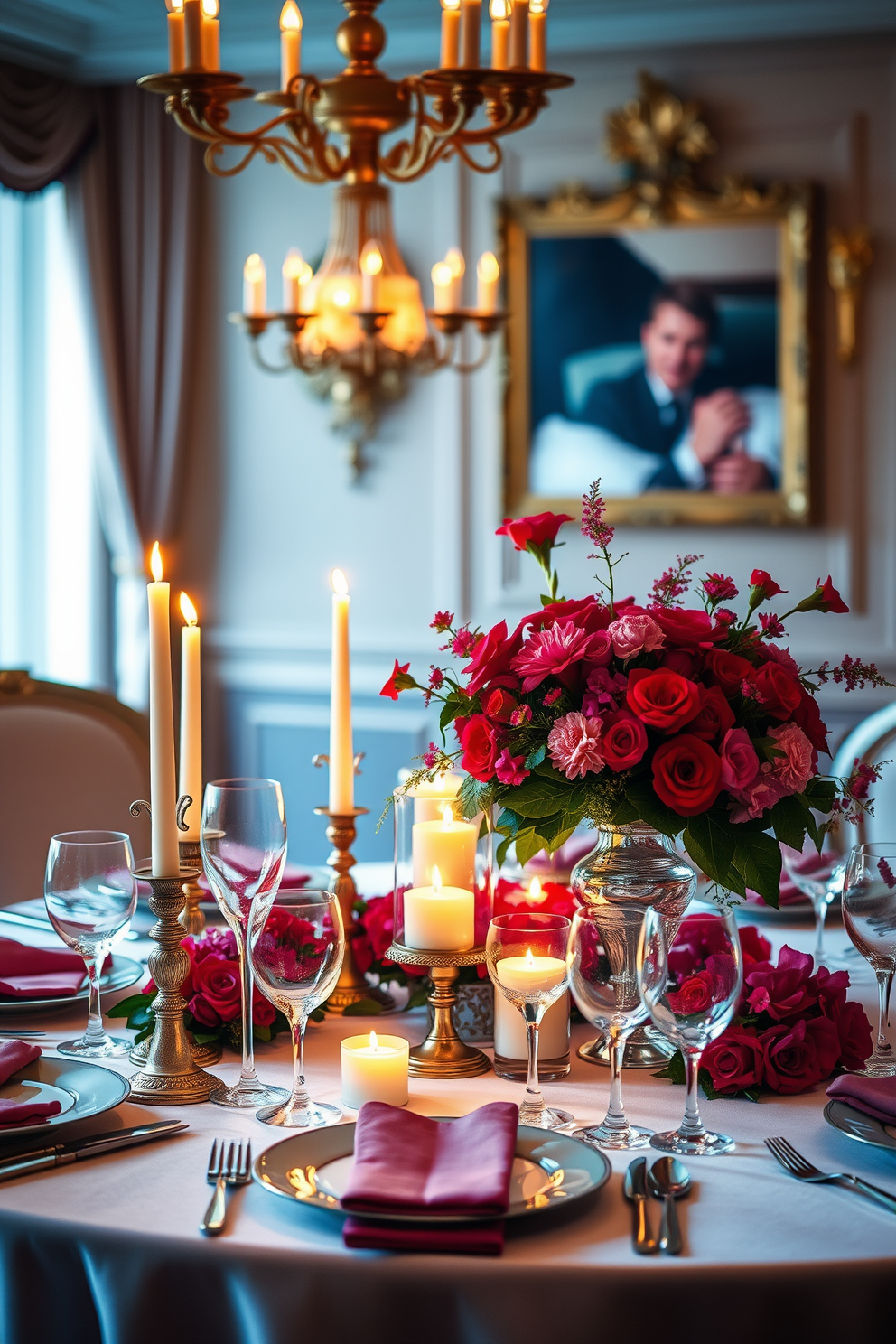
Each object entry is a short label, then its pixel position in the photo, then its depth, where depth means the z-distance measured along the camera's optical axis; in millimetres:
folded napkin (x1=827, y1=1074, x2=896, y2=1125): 1144
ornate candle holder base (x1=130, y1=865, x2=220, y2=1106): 1264
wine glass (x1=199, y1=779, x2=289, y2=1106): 1283
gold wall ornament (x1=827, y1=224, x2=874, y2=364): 3598
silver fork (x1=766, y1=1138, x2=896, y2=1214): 1032
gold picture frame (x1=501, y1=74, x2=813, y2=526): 3648
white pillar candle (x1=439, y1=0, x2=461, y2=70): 1887
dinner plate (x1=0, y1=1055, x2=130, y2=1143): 1176
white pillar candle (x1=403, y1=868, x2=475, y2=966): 1333
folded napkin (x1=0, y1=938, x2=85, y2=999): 1502
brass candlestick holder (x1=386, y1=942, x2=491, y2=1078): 1326
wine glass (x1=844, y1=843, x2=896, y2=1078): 1336
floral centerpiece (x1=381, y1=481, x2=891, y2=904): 1236
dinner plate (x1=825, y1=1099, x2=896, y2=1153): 1106
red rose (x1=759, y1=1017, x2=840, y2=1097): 1263
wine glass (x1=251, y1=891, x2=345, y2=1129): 1171
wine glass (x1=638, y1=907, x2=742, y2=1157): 1083
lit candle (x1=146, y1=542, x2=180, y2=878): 1264
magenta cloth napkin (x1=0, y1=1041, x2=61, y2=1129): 1135
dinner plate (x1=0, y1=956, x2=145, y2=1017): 1479
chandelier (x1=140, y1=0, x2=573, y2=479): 1836
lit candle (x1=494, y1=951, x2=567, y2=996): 1172
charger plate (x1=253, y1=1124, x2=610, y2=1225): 1005
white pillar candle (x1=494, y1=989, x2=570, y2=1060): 1319
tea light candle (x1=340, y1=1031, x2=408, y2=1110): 1216
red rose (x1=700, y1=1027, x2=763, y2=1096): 1254
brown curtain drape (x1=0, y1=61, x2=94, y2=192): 3707
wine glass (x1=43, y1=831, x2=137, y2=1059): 1349
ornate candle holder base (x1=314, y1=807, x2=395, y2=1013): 1533
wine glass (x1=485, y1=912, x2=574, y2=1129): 1174
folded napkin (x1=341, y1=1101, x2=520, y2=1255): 959
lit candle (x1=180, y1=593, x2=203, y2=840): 1470
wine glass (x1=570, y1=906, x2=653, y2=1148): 1117
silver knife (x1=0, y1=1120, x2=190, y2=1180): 1090
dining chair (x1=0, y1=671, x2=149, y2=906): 2258
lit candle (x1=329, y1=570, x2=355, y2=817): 1566
